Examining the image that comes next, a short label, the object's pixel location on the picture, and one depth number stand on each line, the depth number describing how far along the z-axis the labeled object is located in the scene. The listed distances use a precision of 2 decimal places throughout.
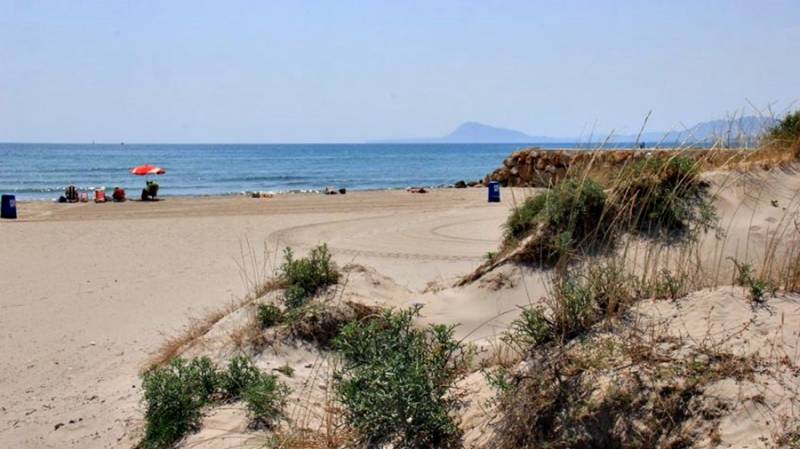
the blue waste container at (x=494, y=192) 26.88
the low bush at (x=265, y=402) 5.96
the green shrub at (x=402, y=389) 4.98
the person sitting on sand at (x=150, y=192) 32.66
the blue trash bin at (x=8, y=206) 24.73
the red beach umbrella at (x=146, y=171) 42.05
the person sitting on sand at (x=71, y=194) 32.16
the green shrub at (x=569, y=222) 7.46
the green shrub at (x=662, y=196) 7.44
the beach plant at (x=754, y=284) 5.42
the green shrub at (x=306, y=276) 8.48
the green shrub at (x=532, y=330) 5.38
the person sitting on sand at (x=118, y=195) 31.56
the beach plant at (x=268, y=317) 8.09
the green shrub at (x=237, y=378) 6.50
